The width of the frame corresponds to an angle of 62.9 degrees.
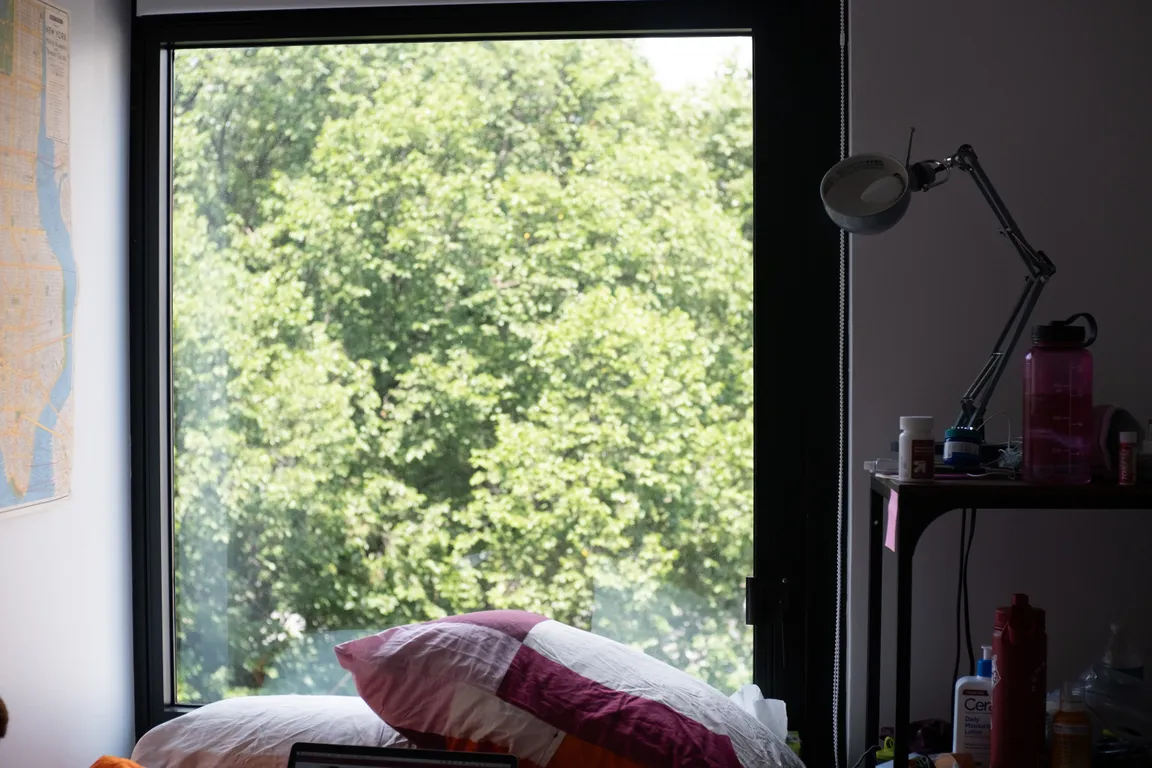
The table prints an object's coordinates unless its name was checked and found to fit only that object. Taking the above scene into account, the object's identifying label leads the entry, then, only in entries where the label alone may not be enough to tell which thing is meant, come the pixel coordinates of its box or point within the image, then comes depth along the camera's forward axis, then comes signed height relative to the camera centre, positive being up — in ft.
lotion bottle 4.83 -1.76
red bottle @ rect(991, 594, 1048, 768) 4.37 -1.44
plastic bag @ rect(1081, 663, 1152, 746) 5.08 -1.79
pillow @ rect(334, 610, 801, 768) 4.59 -1.65
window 6.13 +0.23
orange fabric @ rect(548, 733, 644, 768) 4.54 -1.84
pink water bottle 4.29 -0.15
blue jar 4.55 -0.36
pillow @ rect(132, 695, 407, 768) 5.00 -1.94
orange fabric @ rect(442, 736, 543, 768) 4.60 -1.83
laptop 4.46 -1.84
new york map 5.28 +0.69
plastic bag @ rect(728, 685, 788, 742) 5.69 -2.04
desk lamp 4.67 +0.87
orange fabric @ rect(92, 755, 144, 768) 4.63 -1.91
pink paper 4.28 -0.68
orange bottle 4.58 -1.77
